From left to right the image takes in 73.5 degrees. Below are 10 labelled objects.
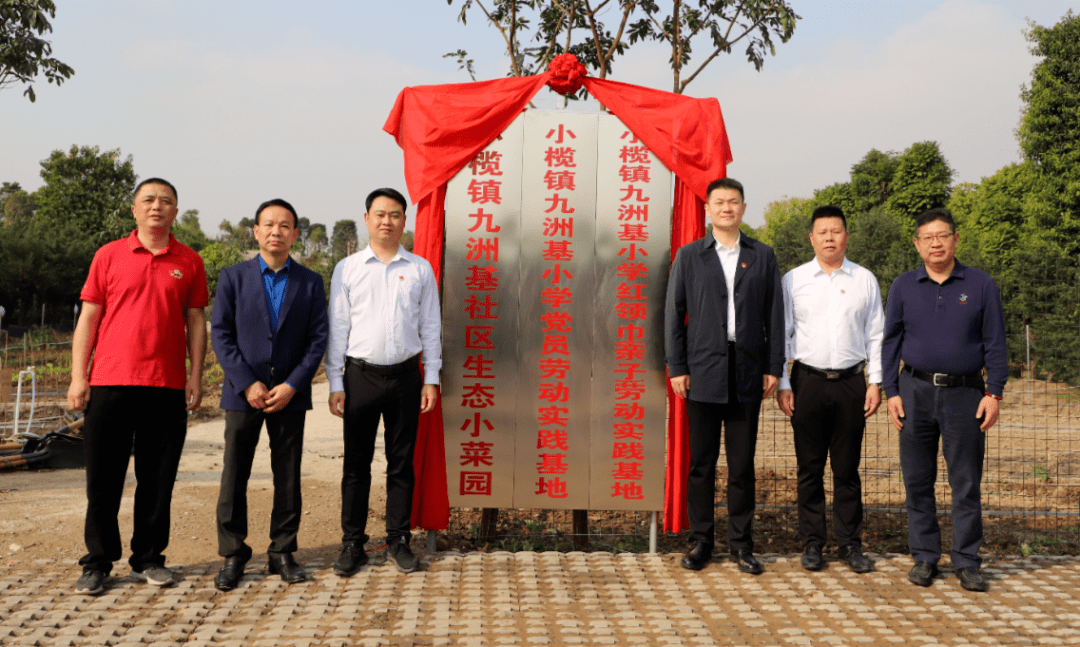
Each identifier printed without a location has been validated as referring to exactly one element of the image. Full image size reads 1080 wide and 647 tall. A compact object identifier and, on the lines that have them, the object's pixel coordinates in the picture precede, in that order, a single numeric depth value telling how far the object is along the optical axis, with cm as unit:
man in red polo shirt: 346
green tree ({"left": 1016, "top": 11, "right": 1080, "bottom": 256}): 1591
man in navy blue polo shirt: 368
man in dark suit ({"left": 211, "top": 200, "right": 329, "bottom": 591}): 354
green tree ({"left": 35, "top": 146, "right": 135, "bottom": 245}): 2927
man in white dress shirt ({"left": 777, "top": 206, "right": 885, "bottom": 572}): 381
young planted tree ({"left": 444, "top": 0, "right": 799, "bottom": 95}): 548
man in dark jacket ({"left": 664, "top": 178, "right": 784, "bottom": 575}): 380
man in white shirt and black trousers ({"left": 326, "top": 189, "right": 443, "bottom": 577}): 372
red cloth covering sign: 421
